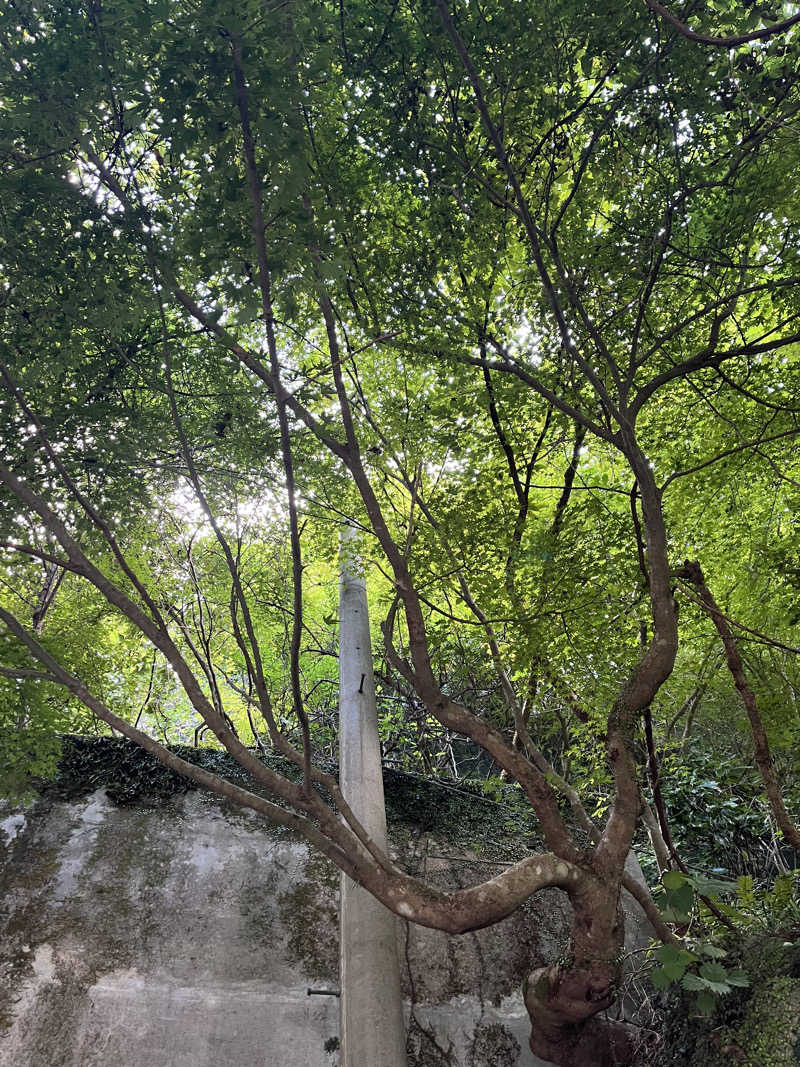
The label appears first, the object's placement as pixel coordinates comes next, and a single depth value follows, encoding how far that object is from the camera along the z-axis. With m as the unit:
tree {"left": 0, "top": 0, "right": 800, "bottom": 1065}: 2.38
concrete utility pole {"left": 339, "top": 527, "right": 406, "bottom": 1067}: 2.99
